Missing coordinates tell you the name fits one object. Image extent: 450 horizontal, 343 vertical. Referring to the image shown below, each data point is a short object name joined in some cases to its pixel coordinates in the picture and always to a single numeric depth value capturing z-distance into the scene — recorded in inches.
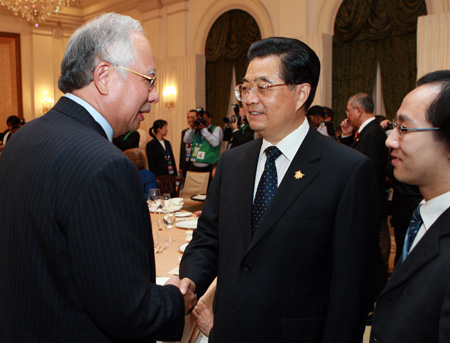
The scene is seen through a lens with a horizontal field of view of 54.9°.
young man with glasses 47.8
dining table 82.7
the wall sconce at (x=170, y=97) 412.8
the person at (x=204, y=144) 294.8
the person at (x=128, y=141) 280.2
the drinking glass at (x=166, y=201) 120.9
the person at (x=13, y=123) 331.3
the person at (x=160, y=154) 299.8
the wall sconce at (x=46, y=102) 482.9
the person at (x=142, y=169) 176.1
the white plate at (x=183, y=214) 150.6
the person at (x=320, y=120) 209.0
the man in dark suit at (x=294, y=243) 59.6
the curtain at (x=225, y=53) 351.4
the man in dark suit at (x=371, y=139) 181.0
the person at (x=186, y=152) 312.7
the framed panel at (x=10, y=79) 466.0
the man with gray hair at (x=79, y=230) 41.2
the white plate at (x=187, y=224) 133.0
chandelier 321.4
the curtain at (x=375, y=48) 258.8
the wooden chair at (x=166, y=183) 251.0
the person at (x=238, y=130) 223.6
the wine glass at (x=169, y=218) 111.0
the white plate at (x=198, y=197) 179.6
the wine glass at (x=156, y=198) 127.7
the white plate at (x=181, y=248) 109.0
